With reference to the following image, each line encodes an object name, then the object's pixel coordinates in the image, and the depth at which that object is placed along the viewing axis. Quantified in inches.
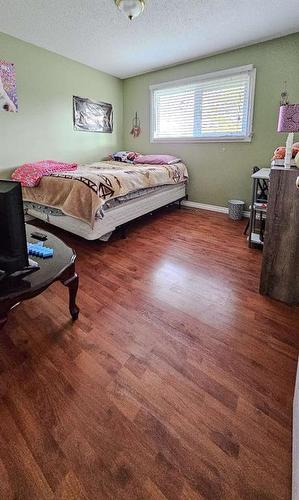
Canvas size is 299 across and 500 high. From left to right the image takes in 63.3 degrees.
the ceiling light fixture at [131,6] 73.7
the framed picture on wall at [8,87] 111.2
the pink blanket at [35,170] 108.7
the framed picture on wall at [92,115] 146.9
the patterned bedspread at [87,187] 90.0
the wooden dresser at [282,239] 59.2
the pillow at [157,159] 147.6
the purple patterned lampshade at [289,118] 67.7
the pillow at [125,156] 161.0
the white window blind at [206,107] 126.3
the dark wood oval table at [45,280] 40.8
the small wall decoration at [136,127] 172.9
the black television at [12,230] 37.7
